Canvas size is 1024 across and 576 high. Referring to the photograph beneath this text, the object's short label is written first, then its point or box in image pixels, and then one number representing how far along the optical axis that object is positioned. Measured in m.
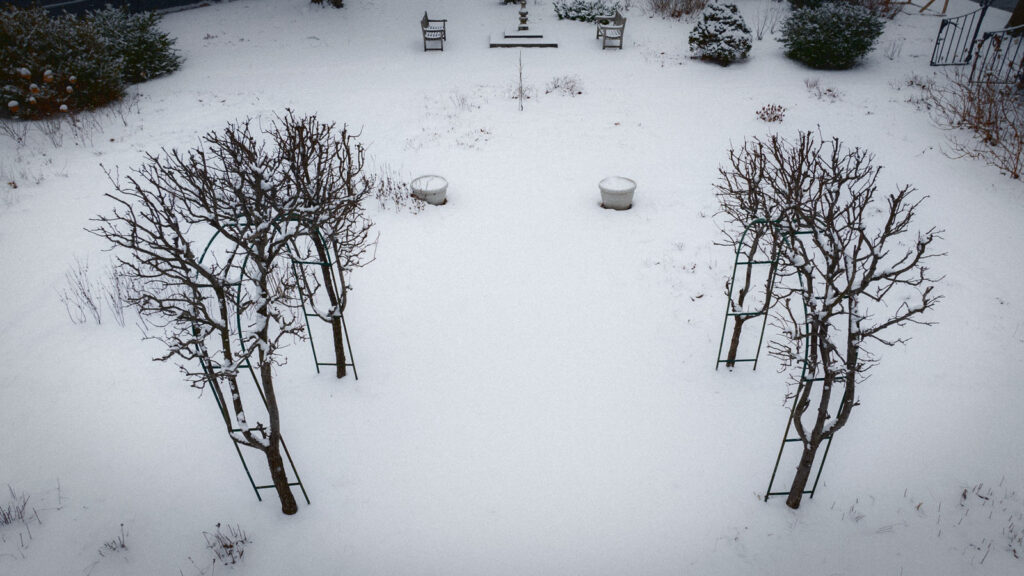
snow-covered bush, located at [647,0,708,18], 18.80
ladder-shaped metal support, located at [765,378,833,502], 4.97
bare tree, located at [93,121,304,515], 4.23
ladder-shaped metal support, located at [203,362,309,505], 4.87
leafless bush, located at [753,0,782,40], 17.52
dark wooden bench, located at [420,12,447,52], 16.88
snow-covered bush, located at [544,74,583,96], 14.47
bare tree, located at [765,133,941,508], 4.23
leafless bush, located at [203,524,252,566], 4.86
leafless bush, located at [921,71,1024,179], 10.13
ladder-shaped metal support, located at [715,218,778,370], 5.98
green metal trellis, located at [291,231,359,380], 5.89
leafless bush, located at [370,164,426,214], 10.09
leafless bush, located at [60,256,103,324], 7.70
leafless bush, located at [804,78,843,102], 13.29
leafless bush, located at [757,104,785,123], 12.39
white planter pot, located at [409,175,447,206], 9.88
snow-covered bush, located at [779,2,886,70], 14.20
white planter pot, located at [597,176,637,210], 9.62
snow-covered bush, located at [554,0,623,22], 19.03
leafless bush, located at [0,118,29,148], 12.02
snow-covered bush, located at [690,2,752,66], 15.14
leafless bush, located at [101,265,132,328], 7.69
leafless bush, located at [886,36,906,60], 15.25
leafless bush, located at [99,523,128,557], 4.95
